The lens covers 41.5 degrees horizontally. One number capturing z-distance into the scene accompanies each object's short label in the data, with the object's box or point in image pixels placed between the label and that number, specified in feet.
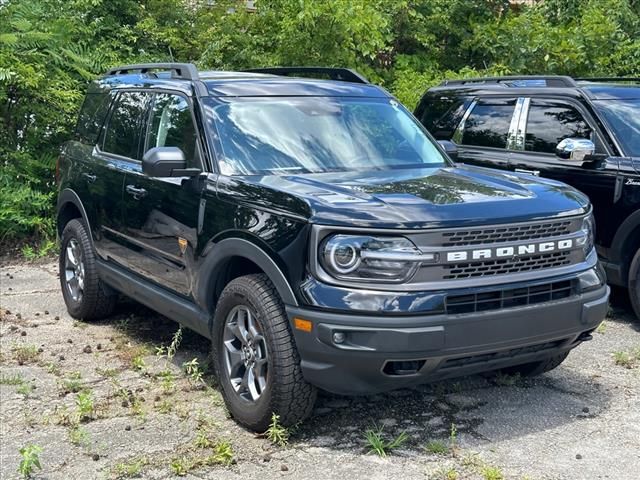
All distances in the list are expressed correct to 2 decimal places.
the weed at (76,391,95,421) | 15.74
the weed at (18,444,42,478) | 13.10
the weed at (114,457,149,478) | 13.33
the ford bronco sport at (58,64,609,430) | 13.12
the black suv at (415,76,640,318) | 21.62
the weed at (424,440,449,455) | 13.91
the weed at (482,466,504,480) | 12.82
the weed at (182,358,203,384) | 17.06
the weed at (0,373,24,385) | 17.81
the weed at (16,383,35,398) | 17.20
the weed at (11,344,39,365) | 19.45
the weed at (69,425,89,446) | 14.67
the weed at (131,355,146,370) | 18.63
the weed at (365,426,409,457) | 13.89
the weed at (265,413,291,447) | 14.11
